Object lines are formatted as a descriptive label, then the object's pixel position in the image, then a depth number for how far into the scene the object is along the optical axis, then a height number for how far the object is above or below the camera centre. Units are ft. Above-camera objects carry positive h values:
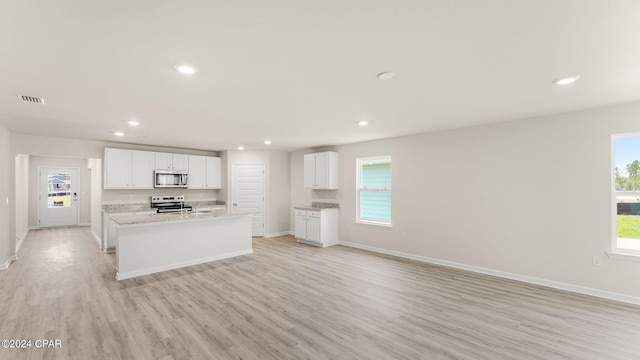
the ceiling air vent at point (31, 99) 9.59 +2.81
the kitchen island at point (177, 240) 13.75 -3.50
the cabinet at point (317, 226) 20.44 -3.69
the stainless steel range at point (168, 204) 21.24 -2.03
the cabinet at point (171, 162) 21.31 +1.31
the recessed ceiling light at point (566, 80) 8.15 +2.99
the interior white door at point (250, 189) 24.30 -0.96
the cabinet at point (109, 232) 18.78 -3.75
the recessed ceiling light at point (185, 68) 7.19 +2.92
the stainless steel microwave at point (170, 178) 21.07 -0.03
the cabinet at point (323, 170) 21.25 +0.65
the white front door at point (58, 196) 28.48 -1.98
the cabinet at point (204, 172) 23.06 +0.52
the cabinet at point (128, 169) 19.26 +0.67
